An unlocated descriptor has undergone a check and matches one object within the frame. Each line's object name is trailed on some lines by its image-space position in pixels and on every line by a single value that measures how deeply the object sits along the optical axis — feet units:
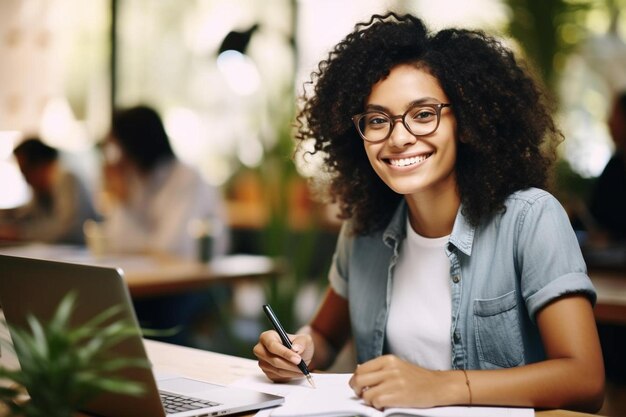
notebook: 3.85
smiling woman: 4.55
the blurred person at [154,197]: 12.33
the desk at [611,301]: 8.36
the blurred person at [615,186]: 13.56
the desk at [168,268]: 9.95
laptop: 3.52
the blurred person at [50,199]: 14.48
